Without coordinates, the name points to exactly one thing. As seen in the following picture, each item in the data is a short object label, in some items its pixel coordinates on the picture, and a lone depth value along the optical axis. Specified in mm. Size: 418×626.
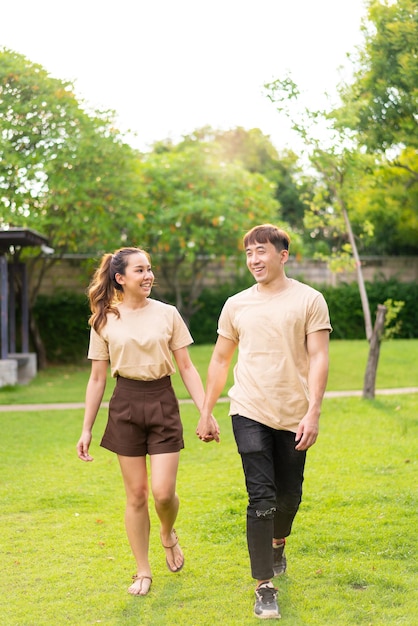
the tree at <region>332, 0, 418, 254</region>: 11422
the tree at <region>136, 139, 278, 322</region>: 19469
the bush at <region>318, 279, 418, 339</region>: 23000
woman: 4816
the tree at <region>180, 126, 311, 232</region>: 33281
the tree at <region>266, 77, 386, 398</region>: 12102
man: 4539
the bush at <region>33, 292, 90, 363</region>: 20234
